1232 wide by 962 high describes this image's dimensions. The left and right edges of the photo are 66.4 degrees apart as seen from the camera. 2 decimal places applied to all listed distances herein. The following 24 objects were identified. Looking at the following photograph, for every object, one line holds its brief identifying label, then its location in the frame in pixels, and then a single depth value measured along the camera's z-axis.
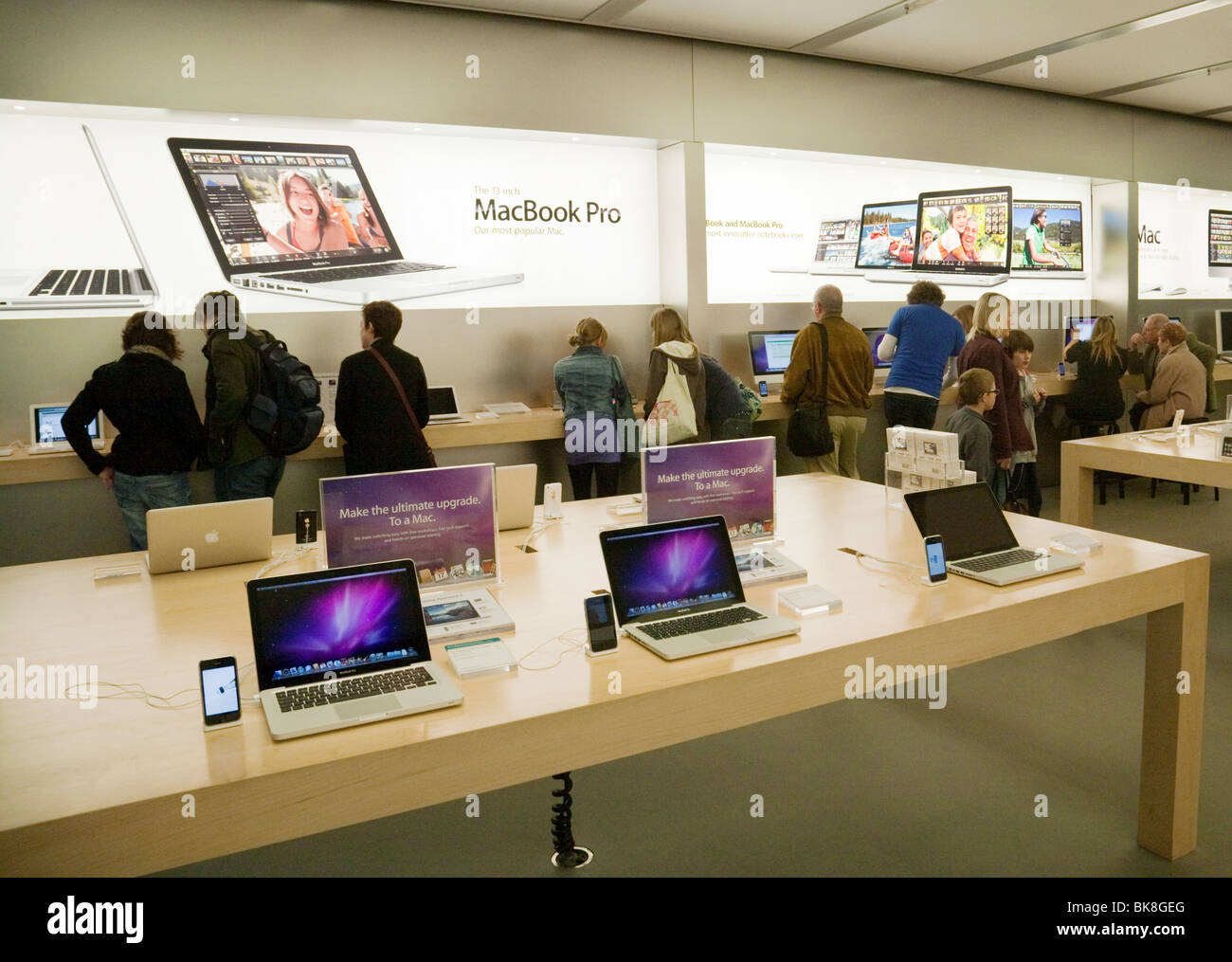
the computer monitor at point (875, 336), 7.19
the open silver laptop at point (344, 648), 1.82
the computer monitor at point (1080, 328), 8.25
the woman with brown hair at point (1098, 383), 7.08
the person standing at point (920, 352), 5.79
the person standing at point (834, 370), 5.72
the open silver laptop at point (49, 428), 4.67
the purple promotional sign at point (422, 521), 2.44
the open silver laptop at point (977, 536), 2.58
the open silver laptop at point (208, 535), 2.88
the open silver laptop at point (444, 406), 5.45
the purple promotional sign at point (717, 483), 2.83
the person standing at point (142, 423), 4.09
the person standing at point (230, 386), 4.37
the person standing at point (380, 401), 4.32
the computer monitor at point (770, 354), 6.68
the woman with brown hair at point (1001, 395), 5.51
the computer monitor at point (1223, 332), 9.23
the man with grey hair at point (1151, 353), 7.66
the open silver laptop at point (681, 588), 2.20
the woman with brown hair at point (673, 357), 5.43
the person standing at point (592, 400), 5.41
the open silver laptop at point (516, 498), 3.34
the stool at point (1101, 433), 7.40
